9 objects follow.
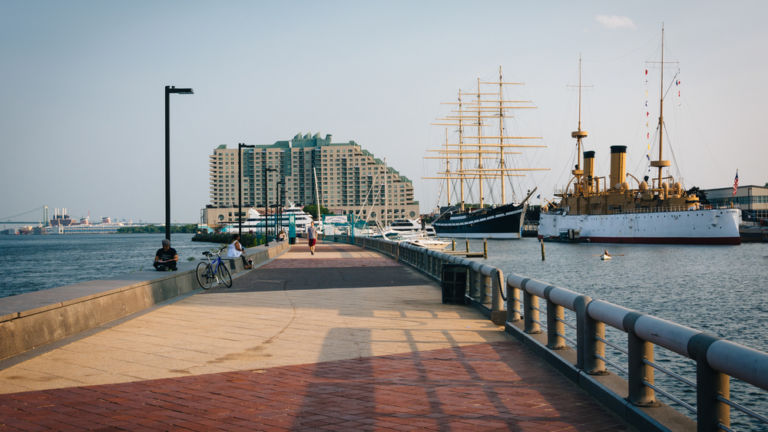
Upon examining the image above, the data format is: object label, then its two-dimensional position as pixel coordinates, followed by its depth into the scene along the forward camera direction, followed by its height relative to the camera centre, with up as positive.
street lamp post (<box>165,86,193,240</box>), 18.91 +1.57
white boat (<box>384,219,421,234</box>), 122.62 -2.64
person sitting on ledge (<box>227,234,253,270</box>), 22.61 -1.34
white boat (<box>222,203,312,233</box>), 159.00 -2.08
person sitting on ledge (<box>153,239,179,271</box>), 16.34 -1.18
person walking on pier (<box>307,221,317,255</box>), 37.97 -1.45
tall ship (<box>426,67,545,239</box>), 118.06 +6.93
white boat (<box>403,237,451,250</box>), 71.74 -3.43
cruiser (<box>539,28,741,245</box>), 94.31 -0.10
